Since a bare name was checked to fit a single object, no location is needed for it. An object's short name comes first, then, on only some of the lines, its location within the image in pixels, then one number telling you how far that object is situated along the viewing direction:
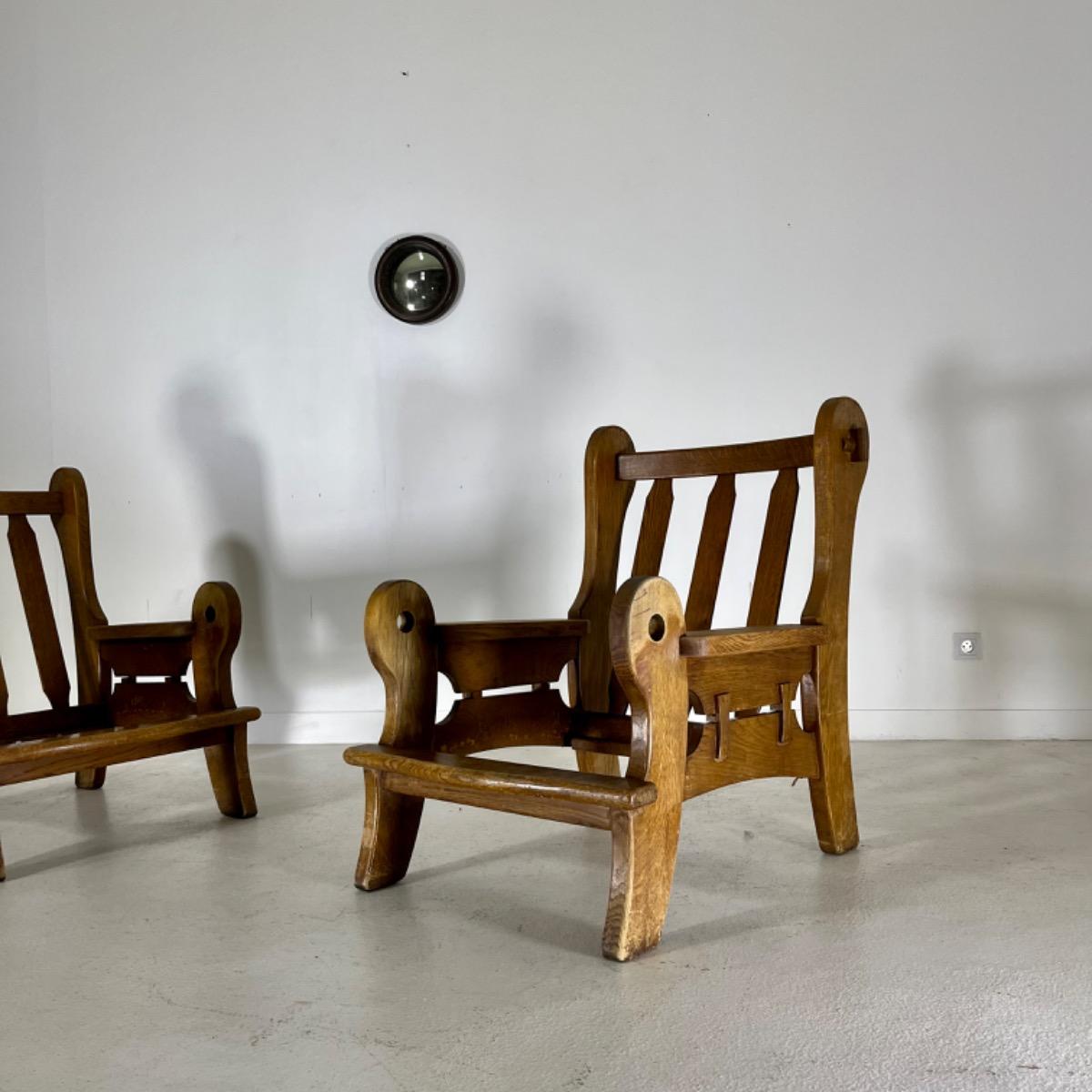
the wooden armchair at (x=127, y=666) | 2.72
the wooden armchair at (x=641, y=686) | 1.78
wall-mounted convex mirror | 3.80
